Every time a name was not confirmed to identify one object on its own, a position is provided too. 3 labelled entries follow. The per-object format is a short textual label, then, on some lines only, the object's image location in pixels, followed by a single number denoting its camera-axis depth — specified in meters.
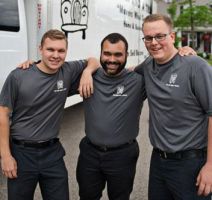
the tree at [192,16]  30.00
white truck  4.61
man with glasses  2.66
